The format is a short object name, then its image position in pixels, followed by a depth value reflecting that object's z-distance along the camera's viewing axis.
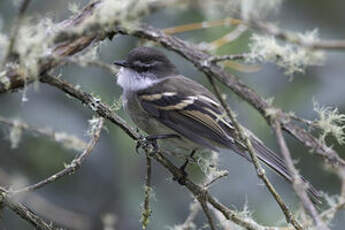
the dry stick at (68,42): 4.36
